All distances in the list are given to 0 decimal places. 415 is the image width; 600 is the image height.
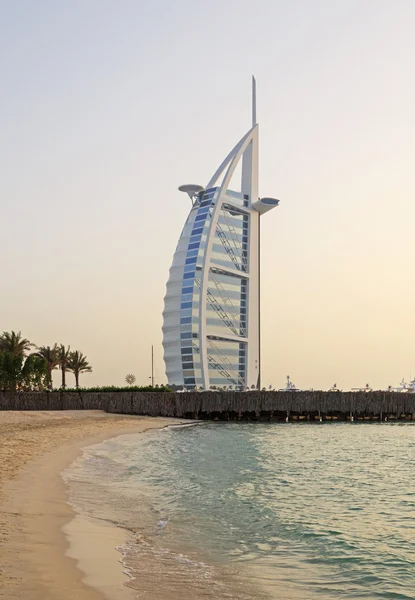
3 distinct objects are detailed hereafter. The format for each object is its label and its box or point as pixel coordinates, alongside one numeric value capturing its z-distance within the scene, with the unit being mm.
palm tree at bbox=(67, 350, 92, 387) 105688
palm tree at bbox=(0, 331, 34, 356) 90262
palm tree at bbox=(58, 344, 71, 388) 99500
